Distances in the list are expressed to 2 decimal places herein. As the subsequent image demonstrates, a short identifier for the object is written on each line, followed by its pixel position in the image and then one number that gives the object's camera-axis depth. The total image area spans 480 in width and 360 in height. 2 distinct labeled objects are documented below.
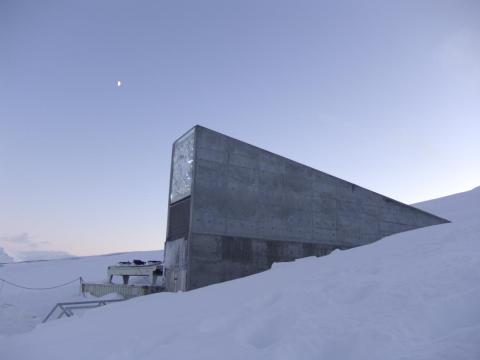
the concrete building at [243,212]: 15.30
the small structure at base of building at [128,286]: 15.95
